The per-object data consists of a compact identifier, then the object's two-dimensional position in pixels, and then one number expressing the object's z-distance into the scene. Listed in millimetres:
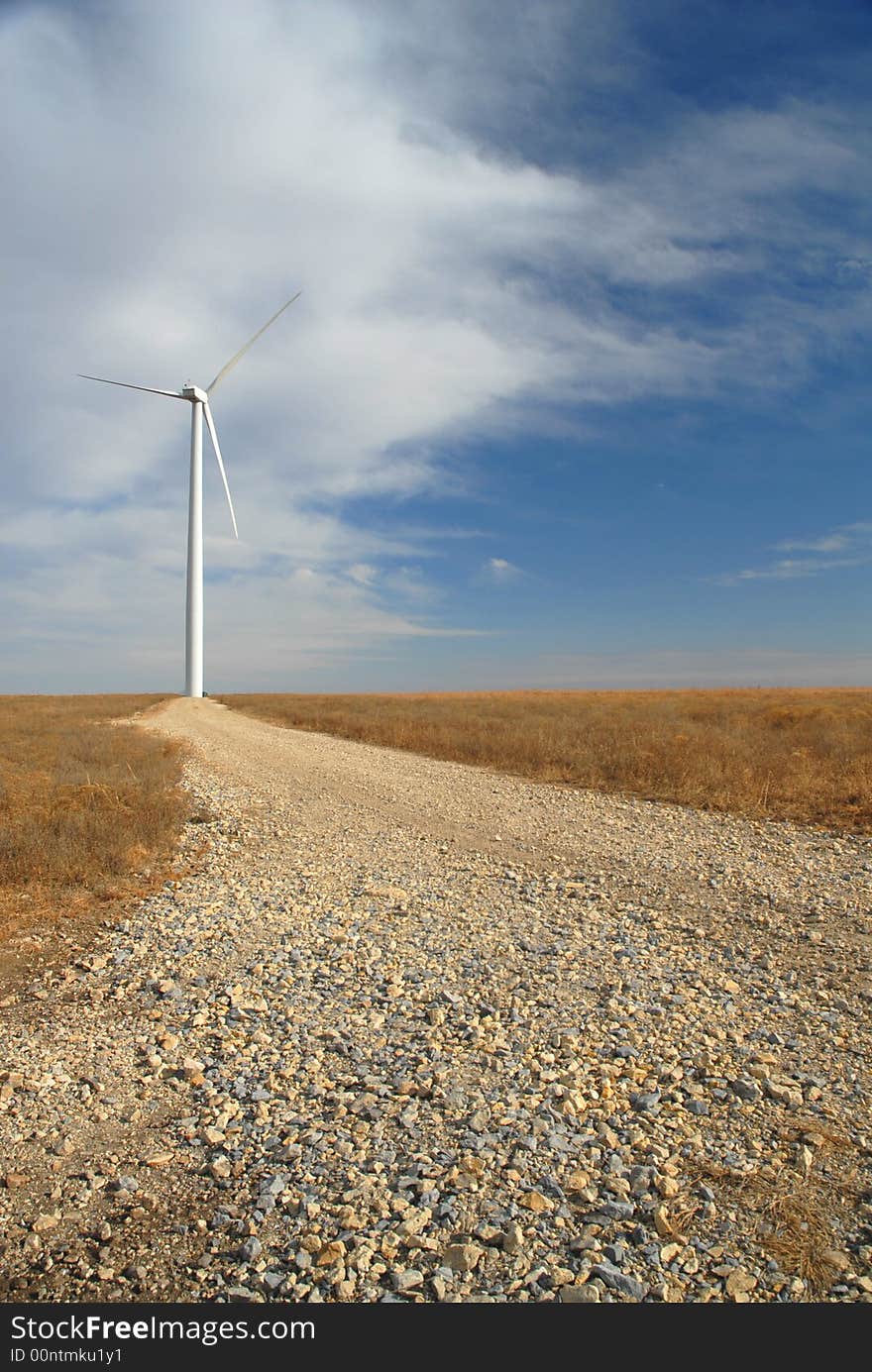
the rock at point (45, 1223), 3773
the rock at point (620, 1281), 3320
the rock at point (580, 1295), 3289
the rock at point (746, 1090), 4848
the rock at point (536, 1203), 3846
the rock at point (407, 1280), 3344
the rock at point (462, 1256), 3455
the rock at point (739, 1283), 3320
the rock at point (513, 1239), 3566
